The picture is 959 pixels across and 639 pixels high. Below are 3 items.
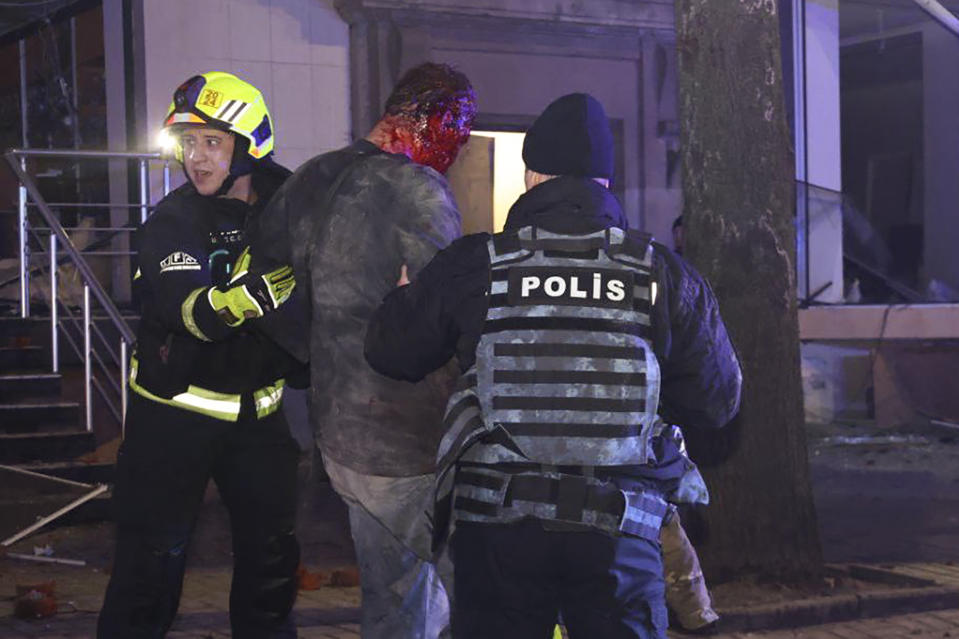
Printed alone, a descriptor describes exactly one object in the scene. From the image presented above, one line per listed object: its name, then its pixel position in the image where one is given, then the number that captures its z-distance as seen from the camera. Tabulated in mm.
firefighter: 4559
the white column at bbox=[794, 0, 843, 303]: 14391
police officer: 3449
